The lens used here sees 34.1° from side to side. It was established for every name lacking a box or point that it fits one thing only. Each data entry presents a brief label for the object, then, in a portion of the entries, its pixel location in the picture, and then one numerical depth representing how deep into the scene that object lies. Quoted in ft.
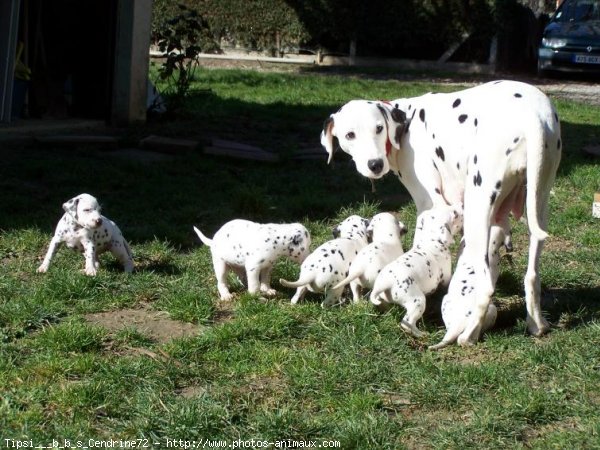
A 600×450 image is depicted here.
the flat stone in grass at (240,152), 36.99
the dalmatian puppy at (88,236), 22.58
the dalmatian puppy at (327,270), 20.51
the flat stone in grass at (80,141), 37.81
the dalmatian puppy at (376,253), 20.36
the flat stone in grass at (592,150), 38.96
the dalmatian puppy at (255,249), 21.03
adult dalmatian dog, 18.42
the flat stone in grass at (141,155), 36.29
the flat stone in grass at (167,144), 38.06
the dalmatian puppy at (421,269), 19.24
